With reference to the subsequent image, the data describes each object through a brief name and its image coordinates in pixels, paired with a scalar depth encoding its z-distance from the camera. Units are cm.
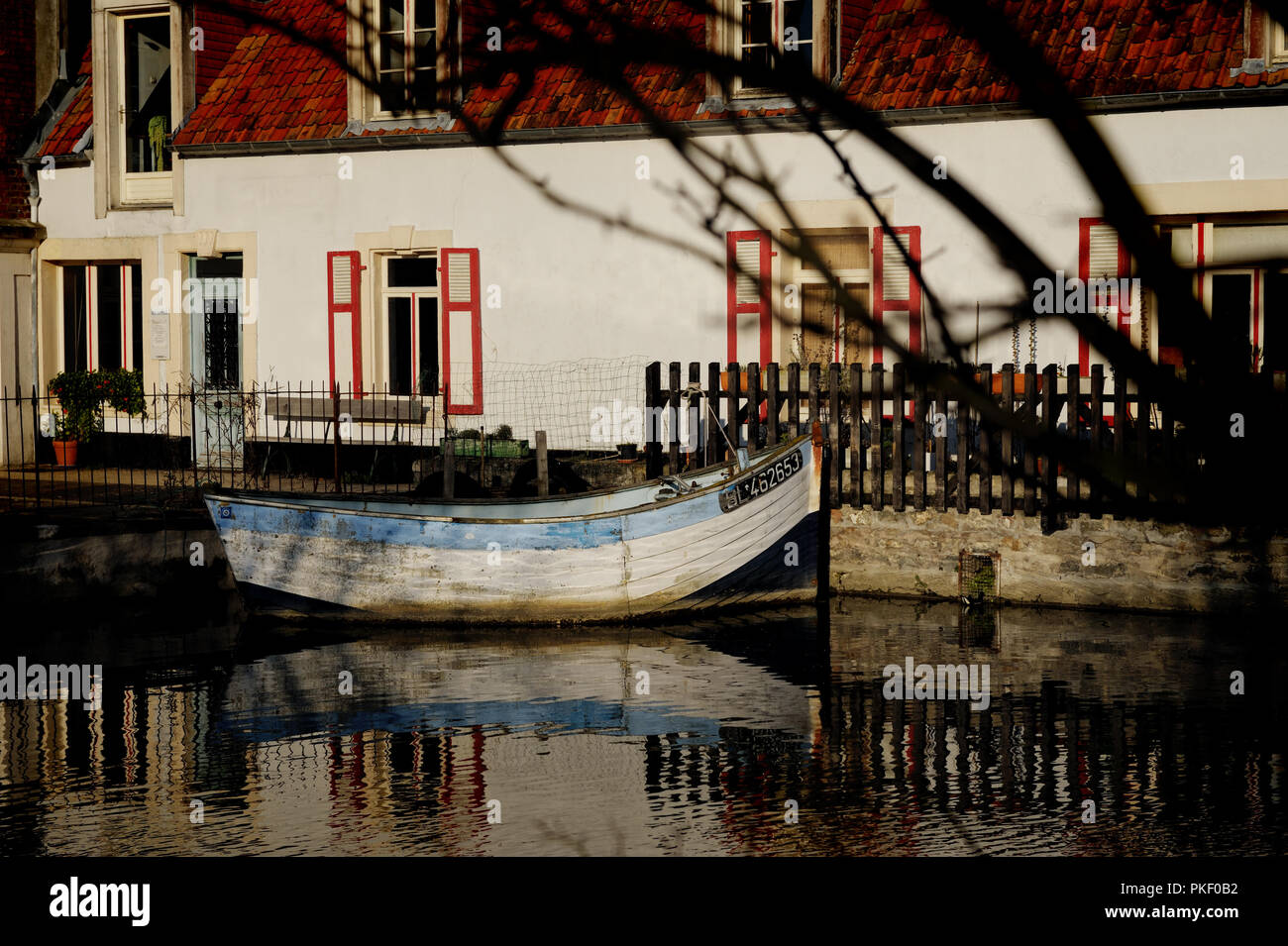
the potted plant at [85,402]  2195
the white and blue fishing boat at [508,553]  1449
